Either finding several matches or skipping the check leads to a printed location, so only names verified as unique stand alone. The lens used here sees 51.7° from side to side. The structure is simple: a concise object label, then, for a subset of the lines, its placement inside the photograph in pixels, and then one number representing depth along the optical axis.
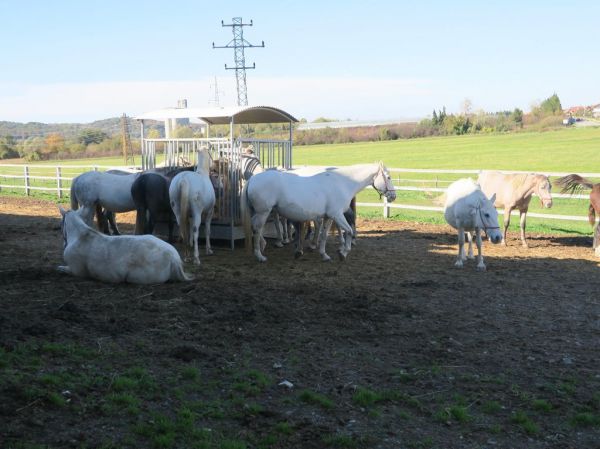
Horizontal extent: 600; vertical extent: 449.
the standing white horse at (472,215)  10.07
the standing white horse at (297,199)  10.39
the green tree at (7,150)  59.25
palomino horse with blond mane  12.83
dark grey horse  10.91
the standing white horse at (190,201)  10.12
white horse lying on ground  7.80
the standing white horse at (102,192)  11.62
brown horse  11.77
